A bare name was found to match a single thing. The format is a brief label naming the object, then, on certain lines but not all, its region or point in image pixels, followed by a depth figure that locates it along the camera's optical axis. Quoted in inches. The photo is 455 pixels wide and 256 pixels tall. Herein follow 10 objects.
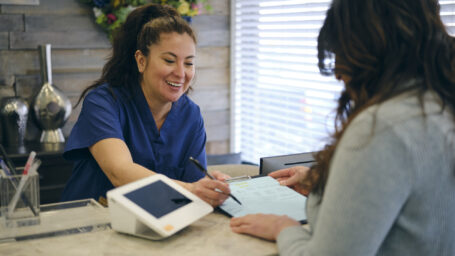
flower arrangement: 123.6
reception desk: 45.4
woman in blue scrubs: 71.8
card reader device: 46.3
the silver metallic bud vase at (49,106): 115.6
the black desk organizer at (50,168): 110.8
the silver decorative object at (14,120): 112.3
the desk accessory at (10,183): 49.4
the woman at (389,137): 35.1
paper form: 54.2
